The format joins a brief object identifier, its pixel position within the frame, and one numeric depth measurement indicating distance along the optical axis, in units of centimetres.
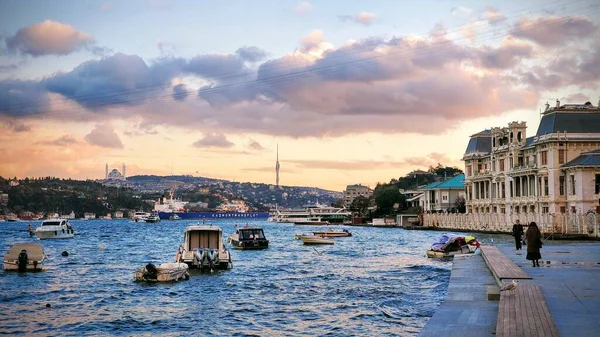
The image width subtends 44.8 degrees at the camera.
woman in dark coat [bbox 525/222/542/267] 3476
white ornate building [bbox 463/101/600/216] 9469
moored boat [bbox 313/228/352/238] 11729
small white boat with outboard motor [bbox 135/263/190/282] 4212
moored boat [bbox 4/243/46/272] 4941
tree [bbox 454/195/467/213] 16206
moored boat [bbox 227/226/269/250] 8044
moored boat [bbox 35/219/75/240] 11328
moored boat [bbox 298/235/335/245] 9425
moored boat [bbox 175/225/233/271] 4878
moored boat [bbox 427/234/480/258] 5897
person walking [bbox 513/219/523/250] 5216
